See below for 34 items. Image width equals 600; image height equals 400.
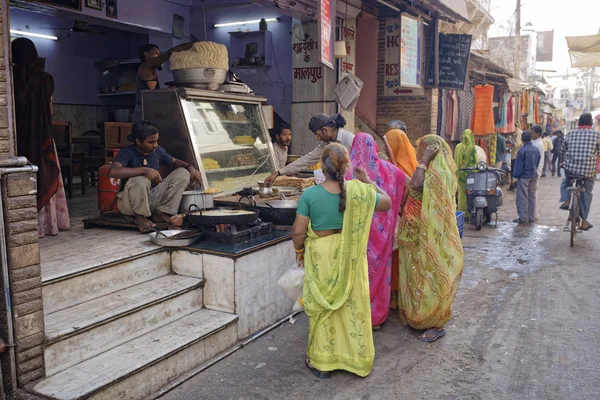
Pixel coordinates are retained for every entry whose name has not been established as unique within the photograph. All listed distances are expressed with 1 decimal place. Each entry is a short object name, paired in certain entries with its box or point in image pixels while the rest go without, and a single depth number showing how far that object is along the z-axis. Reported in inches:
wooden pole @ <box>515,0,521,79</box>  946.1
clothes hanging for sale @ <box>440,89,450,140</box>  482.5
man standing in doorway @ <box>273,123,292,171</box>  317.7
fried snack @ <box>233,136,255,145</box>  265.6
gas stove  184.9
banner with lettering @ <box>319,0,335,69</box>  261.9
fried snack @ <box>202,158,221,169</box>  238.7
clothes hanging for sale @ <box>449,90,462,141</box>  508.7
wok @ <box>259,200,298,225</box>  211.5
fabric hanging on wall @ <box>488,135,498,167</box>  637.9
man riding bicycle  337.7
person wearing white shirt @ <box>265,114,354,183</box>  224.2
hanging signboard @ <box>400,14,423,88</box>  377.4
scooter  383.6
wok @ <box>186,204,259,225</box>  185.9
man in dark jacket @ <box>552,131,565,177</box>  806.0
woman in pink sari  182.4
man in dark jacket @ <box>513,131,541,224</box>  403.9
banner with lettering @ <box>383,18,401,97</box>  424.2
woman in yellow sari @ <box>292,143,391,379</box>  142.6
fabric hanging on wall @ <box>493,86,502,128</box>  672.4
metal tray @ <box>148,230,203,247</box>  182.2
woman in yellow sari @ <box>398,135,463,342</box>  175.6
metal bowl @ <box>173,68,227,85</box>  244.5
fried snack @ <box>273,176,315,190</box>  265.7
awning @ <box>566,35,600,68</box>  433.7
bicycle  327.3
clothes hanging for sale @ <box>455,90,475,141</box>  535.5
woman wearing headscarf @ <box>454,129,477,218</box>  416.2
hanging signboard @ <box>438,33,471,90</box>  449.1
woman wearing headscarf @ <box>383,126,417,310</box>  213.2
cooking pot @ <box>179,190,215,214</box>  216.4
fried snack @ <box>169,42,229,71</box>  242.8
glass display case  235.1
